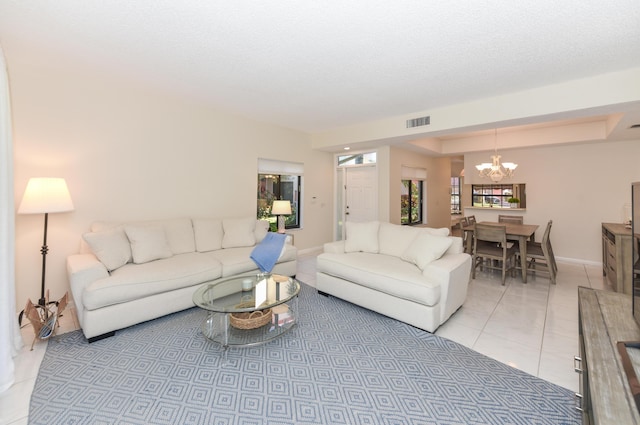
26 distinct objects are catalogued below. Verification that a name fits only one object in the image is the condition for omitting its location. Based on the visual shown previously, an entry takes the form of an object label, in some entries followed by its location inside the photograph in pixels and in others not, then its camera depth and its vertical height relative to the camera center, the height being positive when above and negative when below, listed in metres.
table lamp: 4.80 +0.02
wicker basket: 2.31 -0.95
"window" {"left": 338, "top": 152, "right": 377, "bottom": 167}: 5.92 +1.18
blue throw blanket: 2.95 -0.47
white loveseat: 2.62 -0.67
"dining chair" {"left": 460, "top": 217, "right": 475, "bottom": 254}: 4.59 -0.49
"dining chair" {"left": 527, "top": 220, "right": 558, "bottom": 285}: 3.92 -0.68
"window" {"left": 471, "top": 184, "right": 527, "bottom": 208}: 5.87 +0.34
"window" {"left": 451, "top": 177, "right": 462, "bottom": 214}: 10.44 +0.60
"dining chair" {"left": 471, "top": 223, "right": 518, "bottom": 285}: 3.98 -0.61
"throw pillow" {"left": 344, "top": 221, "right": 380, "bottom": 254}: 3.71 -0.39
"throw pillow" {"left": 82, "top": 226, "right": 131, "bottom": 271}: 2.71 -0.38
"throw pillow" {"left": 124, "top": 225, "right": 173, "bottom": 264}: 3.01 -0.38
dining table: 3.99 -0.40
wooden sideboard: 3.27 -0.62
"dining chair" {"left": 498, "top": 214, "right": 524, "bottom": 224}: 5.51 -0.19
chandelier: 4.95 +0.80
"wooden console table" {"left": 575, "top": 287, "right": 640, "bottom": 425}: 0.86 -0.63
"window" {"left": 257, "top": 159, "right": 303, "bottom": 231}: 5.13 +0.46
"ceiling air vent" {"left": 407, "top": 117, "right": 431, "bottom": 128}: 4.09 +1.38
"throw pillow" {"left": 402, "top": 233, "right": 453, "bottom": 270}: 2.92 -0.44
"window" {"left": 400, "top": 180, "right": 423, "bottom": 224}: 6.48 +0.21
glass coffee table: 2.28 -0.83
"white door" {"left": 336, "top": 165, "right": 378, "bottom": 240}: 5.93 +0.35
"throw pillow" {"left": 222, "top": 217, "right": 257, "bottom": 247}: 3.96 -0.34
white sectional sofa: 2.41 -0.61
